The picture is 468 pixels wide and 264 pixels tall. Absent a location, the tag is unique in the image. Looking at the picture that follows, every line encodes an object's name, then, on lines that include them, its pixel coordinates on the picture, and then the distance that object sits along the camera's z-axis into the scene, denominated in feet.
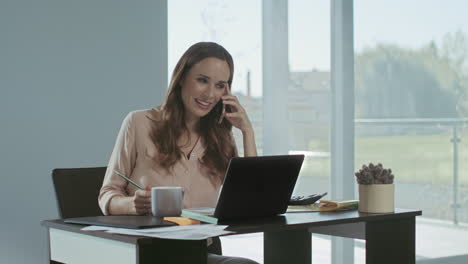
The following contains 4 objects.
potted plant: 7.49
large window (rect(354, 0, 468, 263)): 14.39
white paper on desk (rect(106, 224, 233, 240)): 5.46
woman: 8.14
